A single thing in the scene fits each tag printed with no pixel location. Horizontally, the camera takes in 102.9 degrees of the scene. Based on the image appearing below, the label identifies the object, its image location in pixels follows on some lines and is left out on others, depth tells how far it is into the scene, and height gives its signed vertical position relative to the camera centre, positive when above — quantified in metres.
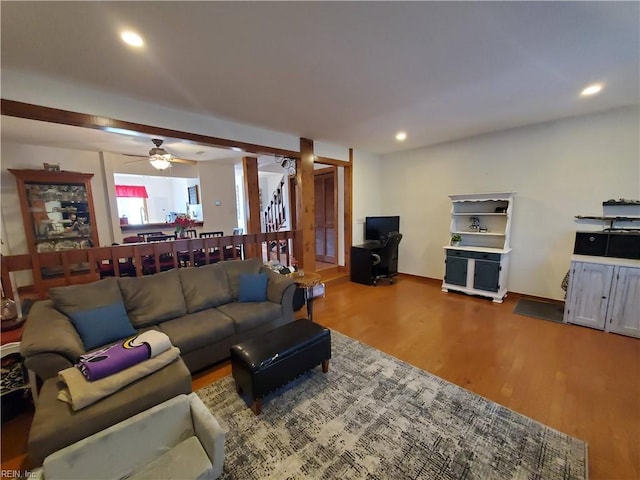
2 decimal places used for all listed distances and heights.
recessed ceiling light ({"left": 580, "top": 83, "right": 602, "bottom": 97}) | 2.55 +1.18
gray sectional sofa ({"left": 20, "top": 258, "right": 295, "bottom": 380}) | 1.73 -0.91
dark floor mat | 3.41 -1.47
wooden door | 5.66 -0.11
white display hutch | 3.98 -0.68
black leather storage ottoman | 1.87 -1.15
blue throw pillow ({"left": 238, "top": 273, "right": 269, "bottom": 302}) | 2.94 -0.90
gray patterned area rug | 1.50 -1.52
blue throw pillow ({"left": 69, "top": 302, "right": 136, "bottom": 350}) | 2.03 -0.92
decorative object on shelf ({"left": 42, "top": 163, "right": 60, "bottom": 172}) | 4.56 +0.84
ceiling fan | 4.02 +0.86
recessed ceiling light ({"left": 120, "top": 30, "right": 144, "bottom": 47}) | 1.67 +1.17
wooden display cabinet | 4.42 +0.07
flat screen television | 5.39 -0.36
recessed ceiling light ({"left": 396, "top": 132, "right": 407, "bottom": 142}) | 4.02 +1.17
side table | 3.19 -0.90
